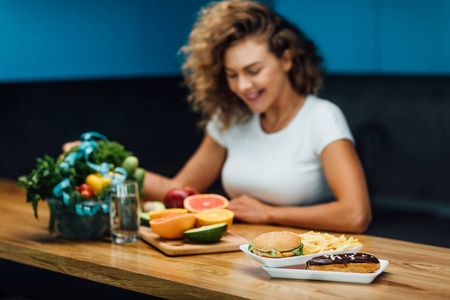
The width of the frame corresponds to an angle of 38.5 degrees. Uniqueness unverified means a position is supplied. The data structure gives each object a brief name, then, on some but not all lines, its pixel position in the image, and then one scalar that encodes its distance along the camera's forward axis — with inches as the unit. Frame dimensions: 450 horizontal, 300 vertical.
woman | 82.5
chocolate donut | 54.0
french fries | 57.6
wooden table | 53.1
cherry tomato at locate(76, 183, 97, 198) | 69.2
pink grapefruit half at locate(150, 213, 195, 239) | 67.4
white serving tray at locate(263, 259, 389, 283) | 53.9
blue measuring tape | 68.4
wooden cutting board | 64.9
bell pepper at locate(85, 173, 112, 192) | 69.9
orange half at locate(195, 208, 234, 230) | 68.3
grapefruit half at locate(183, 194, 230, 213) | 73.8
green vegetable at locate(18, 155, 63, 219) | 70.0
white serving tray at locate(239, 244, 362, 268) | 55.4
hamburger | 55.8
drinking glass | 69.1
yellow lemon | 71.0
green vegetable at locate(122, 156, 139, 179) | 74.5
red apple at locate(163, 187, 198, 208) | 77.6
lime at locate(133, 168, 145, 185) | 76.1
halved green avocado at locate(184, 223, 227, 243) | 65.4
